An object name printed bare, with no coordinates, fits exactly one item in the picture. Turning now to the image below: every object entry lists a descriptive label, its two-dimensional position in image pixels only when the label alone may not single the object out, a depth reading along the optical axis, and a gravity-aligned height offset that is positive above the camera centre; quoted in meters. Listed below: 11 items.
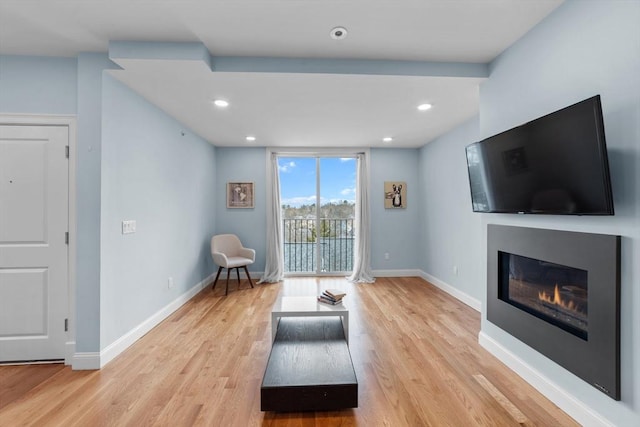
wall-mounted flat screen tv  1.44 +0.30
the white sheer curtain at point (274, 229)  5.05 -0.26
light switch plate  2.58 -0.10
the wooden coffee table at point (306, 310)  2.25 -0.78
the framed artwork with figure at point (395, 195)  5.26 +0.36
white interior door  2.32 -0.19
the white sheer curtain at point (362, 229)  5.06 -0.26
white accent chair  4.31 -0.62
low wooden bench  1.69 -1.02
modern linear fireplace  1.48 -0.54
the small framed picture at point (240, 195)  5.18 +0.36
